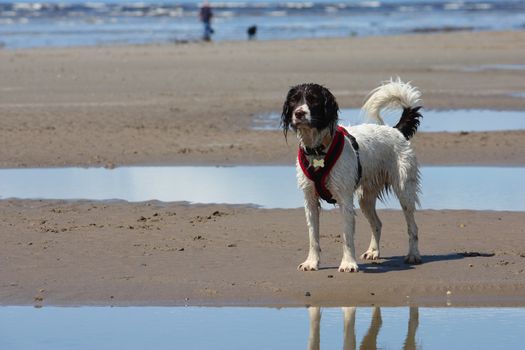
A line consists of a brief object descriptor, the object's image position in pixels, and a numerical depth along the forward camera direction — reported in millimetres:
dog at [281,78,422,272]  16214
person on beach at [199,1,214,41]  78865
